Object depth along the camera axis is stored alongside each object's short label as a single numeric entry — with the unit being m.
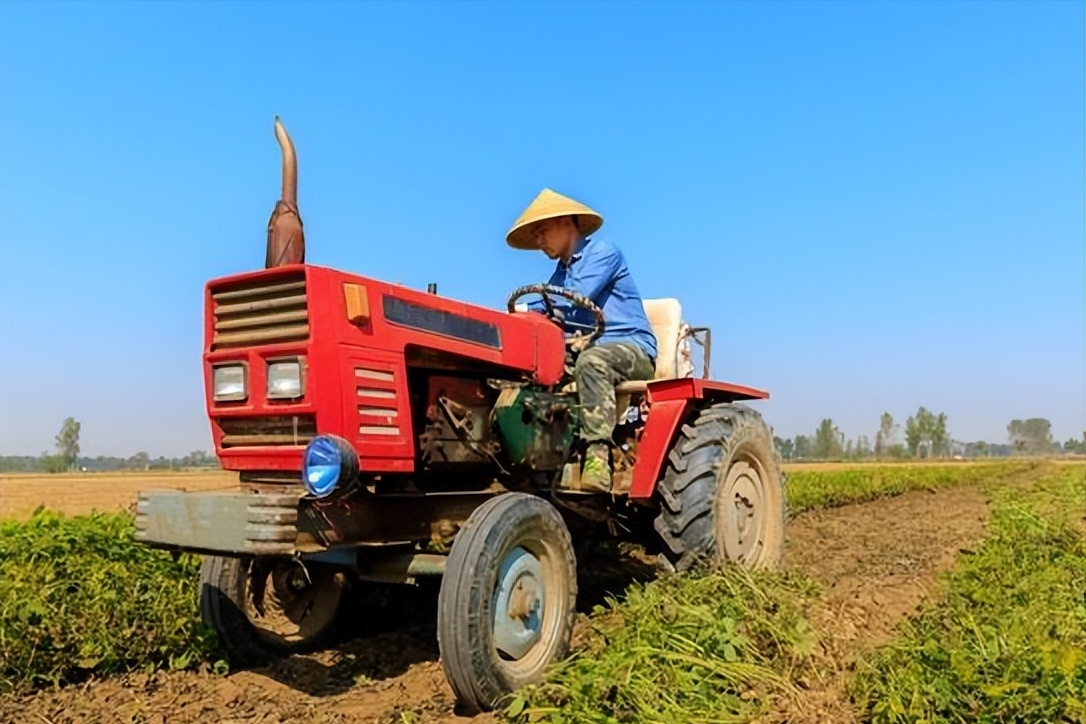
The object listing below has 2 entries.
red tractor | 3.28
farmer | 4.64
